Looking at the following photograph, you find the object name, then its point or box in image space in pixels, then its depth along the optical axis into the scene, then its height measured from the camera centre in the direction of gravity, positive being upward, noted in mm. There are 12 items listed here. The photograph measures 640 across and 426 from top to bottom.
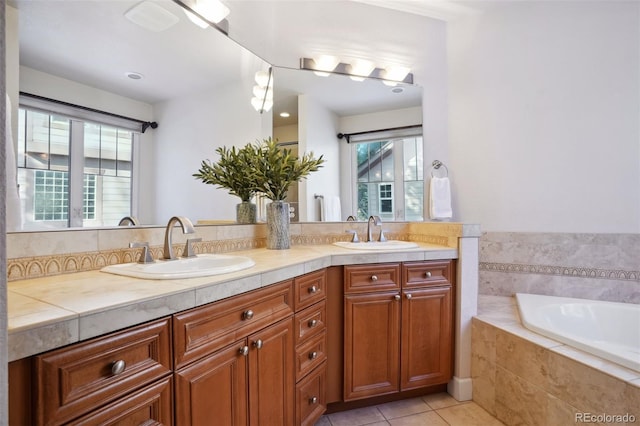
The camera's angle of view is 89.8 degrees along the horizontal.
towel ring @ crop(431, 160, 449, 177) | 2504 +368
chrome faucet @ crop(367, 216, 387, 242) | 2268 -87
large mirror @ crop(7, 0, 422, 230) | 1199 +622
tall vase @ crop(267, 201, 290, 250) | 1906 -77
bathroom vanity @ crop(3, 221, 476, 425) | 692 -434
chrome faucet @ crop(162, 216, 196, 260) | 1369 -119
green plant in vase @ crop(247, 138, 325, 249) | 1908 +194
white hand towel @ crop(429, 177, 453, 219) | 2402 +106
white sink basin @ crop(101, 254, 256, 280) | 1050 -204
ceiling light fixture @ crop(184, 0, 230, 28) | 1756 +1168
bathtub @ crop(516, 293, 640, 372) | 1861 -628
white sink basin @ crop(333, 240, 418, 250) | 1983 -206
